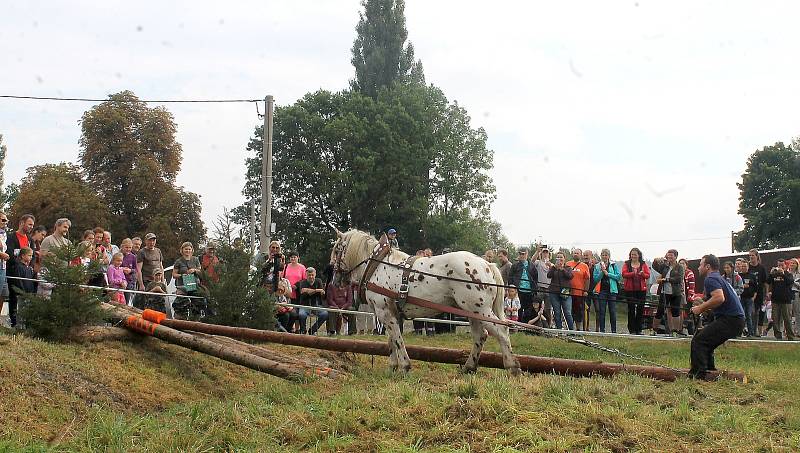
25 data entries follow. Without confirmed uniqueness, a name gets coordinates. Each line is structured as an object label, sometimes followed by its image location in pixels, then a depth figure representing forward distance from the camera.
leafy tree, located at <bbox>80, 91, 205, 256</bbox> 50.34
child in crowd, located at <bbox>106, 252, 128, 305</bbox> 16.19
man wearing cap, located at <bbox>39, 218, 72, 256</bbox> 14.65
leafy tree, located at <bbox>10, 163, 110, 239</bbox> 47.31
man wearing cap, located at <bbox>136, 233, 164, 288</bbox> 17.69
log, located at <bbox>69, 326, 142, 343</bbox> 12.95
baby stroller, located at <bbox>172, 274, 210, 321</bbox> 16.44
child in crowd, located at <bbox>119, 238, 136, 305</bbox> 16.88
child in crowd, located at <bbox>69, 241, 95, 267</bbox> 13.09
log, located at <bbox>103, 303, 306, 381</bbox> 12.37
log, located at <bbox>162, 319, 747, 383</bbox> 11.84
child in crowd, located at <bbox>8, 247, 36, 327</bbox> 13.94
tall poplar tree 63.12
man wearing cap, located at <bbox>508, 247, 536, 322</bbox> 20.58
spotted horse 12.52
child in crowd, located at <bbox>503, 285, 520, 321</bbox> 21.12
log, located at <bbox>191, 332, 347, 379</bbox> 12.59
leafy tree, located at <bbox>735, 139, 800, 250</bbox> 67.79
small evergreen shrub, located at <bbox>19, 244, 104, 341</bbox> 12.66
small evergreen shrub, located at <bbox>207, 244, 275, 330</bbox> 15.99
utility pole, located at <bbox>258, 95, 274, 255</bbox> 26.73
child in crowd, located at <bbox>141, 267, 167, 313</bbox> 17.44
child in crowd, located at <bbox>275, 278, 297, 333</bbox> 18.80
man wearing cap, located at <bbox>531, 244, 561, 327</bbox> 20.97
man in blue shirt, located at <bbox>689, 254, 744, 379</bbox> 12.14
